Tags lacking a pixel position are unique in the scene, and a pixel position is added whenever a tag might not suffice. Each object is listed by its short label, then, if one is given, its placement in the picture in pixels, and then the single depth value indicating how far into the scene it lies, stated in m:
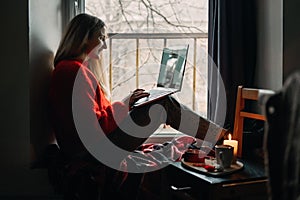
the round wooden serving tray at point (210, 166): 1.80
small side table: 1.70
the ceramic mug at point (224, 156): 1.84
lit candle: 1.94
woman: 2.11
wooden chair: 2.08
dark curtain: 2.42
